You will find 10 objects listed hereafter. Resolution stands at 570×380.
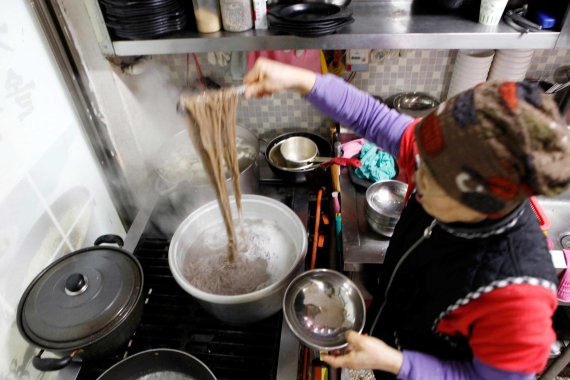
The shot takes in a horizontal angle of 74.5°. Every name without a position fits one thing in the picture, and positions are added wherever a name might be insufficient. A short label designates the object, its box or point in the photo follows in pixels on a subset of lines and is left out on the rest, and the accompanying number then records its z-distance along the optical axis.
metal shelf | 1.81
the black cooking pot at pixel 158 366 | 1.55
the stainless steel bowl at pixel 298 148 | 2.63
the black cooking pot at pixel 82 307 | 1.48
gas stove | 1.66
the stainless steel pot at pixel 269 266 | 1.58
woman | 0.91
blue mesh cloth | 2.34
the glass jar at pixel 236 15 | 1.90
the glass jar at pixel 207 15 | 1.93
